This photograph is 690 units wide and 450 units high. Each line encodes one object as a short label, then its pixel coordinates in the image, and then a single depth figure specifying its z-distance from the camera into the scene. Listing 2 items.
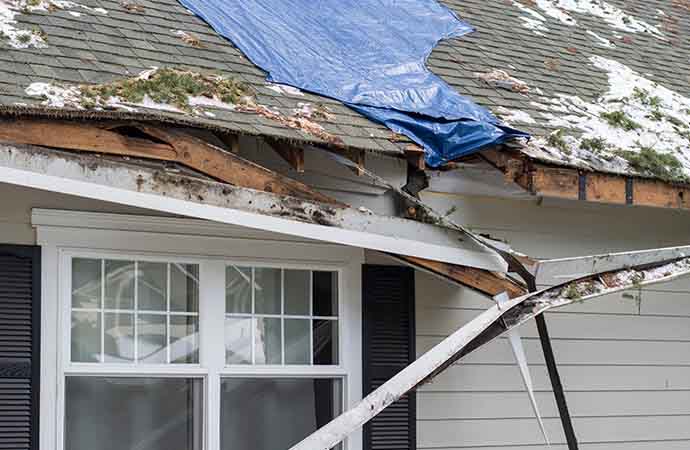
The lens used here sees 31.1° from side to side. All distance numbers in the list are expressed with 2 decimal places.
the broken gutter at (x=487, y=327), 5.43
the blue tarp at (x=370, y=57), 6.83
